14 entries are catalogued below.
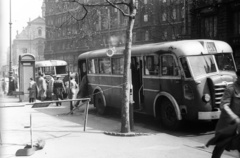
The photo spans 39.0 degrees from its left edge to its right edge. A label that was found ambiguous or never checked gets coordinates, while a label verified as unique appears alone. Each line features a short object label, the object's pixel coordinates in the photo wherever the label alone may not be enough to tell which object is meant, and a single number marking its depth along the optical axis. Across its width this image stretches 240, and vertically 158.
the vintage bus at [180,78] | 9.42
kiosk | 21.74
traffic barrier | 8.55
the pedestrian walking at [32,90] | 19.69
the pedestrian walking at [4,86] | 30.32
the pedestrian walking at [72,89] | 15.30
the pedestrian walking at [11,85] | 29.78
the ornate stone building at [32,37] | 103.62
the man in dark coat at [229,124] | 4.84
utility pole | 29.75
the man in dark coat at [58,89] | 17.97
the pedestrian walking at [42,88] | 19.59
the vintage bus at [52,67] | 30.67
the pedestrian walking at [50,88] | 19.95
